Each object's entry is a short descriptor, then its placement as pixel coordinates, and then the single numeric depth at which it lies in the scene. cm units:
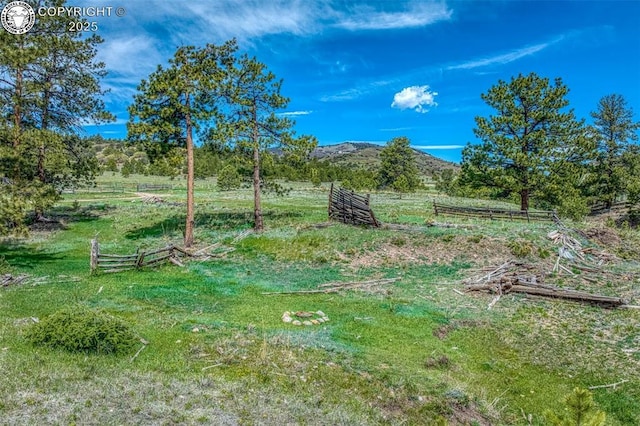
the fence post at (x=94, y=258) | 1723
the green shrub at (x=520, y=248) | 1994
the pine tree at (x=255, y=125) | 2421
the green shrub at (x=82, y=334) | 927
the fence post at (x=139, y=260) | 1831
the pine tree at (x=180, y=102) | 2205
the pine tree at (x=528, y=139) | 3331
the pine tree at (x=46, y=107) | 1791
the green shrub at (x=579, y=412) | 345
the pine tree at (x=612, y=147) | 4606
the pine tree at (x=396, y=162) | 8031
